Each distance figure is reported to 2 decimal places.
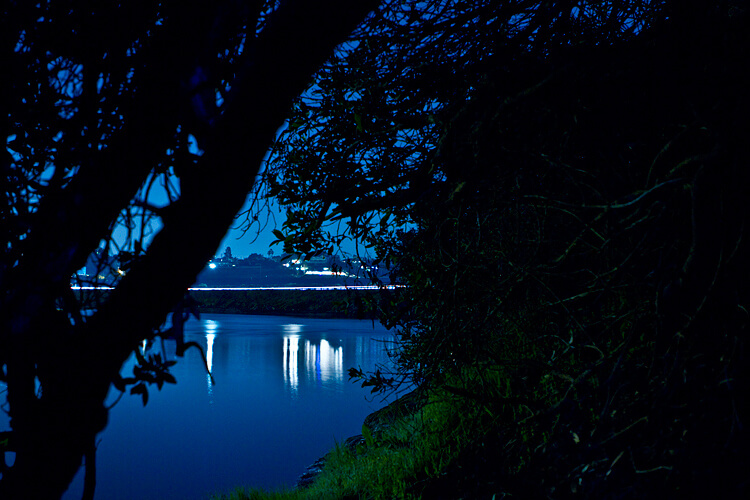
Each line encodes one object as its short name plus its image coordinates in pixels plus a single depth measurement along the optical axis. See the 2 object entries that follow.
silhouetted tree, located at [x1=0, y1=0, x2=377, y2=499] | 1.66
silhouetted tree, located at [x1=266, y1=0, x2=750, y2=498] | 2.60
